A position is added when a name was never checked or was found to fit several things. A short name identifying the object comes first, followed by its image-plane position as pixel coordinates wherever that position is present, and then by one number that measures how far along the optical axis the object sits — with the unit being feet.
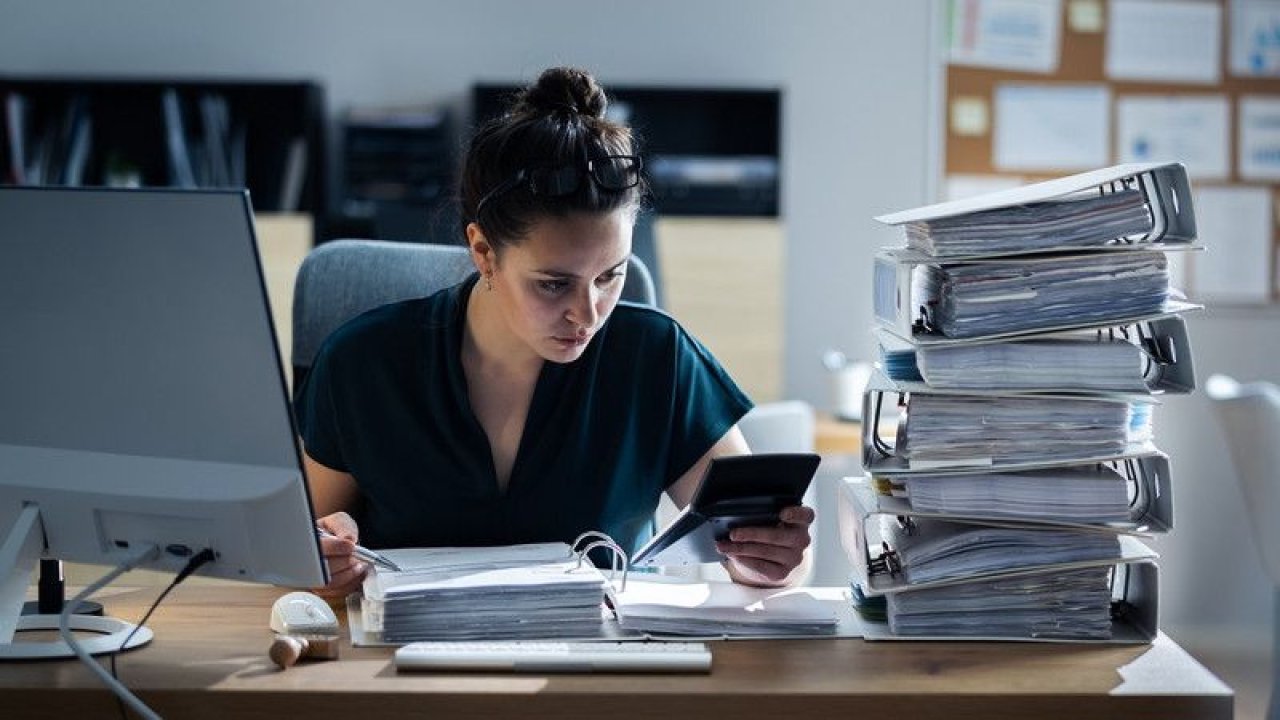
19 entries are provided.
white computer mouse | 4.93
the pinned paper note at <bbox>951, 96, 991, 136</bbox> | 14.93
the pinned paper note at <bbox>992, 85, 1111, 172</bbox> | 14.90
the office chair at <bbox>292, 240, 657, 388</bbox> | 7.08
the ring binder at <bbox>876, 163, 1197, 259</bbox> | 4.95
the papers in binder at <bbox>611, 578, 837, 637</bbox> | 5.07
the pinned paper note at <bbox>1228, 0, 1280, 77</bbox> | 14.90
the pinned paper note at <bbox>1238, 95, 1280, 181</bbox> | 14.97
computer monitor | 4.42
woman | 5.86
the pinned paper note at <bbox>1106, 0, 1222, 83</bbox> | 14.85
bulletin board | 14.84
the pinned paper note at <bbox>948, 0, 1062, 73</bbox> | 14.78
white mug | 13.09
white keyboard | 4.64
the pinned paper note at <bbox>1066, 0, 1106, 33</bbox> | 14.82
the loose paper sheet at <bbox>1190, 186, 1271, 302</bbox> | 14.90
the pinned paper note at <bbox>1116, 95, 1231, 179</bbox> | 14.94
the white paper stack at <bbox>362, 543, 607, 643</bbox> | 4.97
